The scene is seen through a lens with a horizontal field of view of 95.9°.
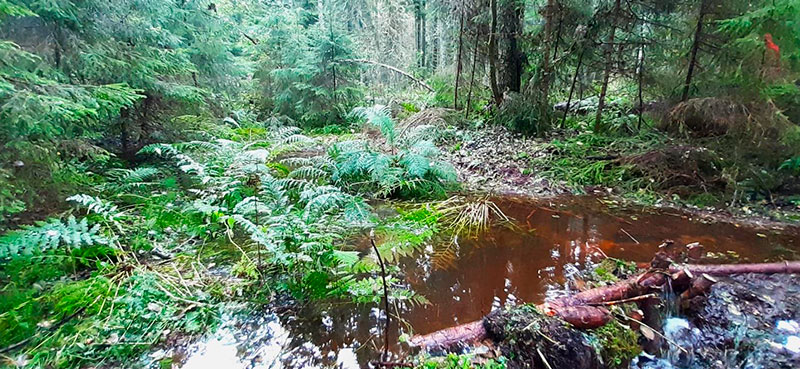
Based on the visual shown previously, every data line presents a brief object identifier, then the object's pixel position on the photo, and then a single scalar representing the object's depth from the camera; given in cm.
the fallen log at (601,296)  222
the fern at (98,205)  265
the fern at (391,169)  518
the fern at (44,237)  224
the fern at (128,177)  388
